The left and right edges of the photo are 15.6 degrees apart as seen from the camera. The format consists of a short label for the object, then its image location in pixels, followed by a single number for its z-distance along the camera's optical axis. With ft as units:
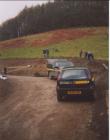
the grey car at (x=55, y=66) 89.04
